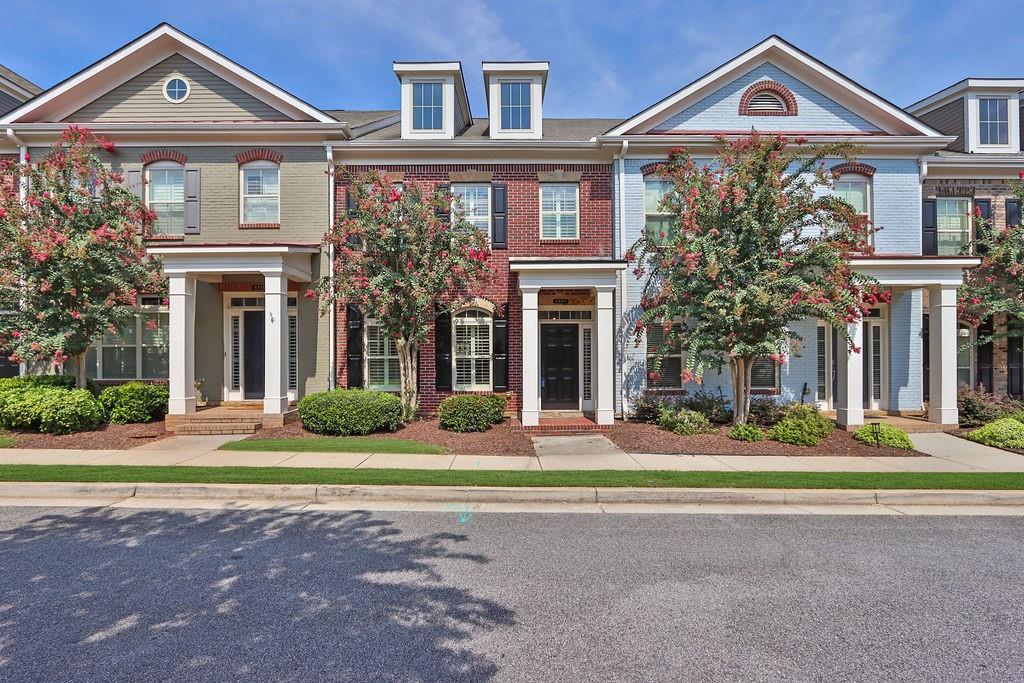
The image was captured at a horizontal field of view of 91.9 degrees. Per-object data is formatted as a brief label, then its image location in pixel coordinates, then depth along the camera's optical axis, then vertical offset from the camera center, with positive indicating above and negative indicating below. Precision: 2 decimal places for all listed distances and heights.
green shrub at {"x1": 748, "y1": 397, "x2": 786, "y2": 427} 11.71 -1.78
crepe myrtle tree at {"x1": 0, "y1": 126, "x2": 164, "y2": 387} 10.49 +1.77
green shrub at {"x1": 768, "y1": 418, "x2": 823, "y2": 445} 10.09 -1.93
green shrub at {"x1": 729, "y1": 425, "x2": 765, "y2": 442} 10.28 -1.98
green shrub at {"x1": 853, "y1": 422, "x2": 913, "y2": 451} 9.84 -2.00
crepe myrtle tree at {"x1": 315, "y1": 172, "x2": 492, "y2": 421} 10.91 +1.87
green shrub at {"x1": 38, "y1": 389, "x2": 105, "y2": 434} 10.02 -1.45
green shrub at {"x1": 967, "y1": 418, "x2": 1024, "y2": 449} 9.98 -1.99
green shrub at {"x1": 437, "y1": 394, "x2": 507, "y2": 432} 10.92 -1.63
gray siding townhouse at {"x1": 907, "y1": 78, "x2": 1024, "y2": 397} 13.30 +4.17
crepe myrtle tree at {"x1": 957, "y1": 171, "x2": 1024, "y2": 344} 12.34 +1.51
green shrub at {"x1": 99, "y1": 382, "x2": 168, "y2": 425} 11.22 -1.40
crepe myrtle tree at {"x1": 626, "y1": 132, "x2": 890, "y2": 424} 9.75 +1.65
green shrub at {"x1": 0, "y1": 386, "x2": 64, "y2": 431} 10.01 -1.30
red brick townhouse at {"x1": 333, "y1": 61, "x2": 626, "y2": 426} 13.12 +2.67
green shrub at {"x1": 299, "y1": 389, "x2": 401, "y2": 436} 10.65 -1.58
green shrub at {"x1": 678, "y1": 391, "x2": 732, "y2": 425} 11.95 -1.63
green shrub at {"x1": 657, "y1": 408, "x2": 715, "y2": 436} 10.77 -1.85
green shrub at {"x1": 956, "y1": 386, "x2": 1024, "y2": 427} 11.92 -1.69
